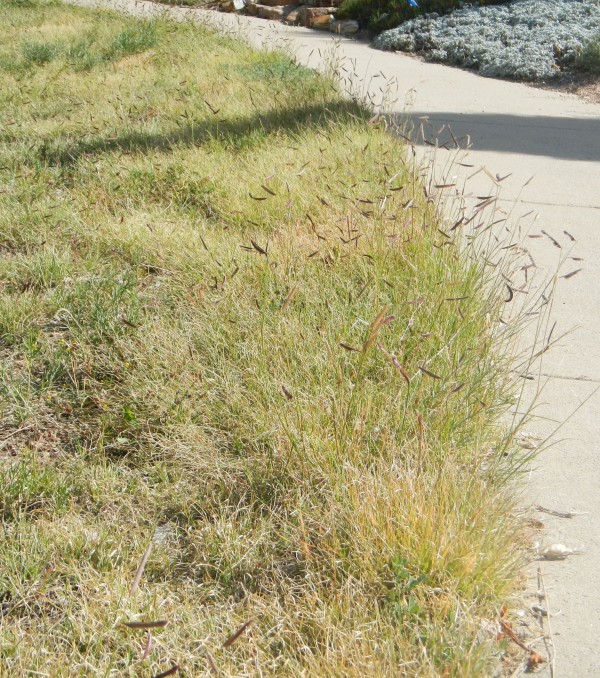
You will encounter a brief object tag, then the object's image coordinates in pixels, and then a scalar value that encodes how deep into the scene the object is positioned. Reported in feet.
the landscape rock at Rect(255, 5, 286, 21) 53.72
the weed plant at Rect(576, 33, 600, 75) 34.58
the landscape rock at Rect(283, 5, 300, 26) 52.16
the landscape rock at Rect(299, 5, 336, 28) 50.40
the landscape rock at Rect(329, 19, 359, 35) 47.62
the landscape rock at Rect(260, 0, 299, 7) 55.57
